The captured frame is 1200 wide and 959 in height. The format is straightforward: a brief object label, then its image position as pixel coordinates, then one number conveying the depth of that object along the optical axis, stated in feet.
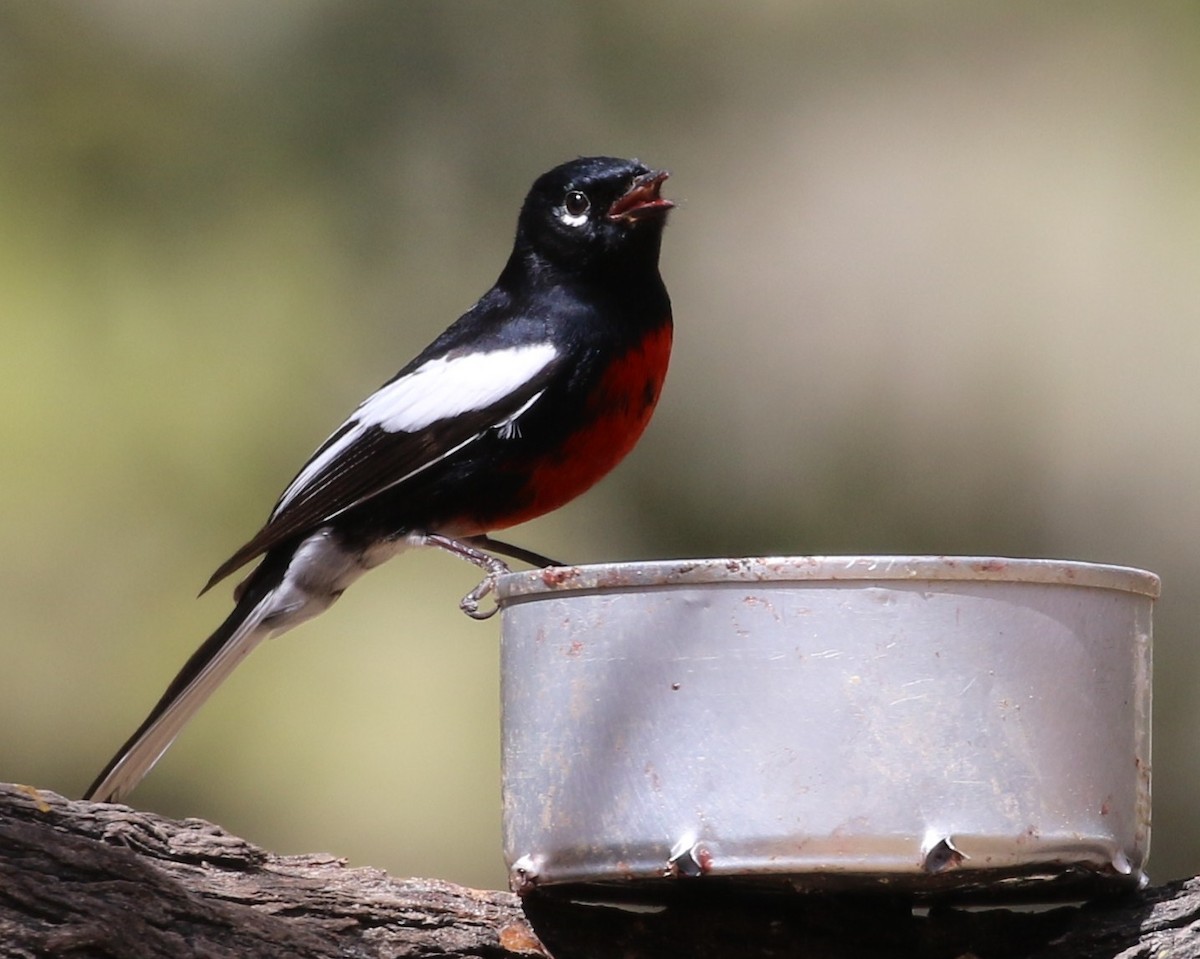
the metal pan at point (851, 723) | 14.42
